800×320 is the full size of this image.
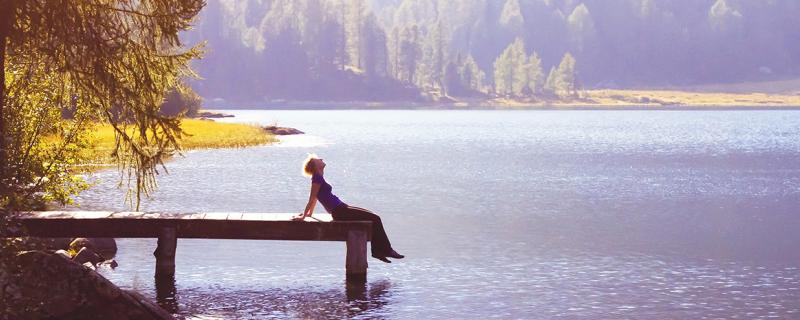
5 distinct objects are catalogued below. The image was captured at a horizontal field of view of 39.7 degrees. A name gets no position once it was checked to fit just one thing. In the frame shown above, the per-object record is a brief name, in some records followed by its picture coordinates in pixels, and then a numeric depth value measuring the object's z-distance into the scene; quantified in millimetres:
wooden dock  23625
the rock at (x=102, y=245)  28656
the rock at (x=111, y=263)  27294
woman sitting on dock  23562
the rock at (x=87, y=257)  26283
